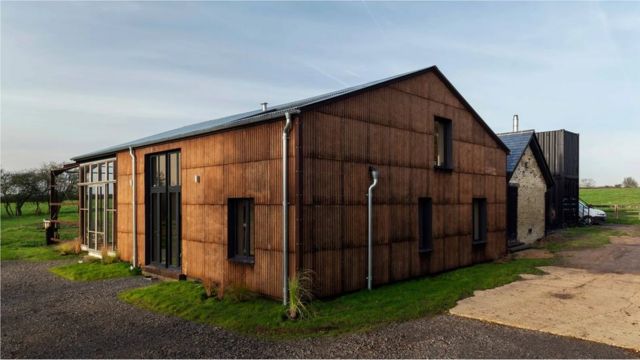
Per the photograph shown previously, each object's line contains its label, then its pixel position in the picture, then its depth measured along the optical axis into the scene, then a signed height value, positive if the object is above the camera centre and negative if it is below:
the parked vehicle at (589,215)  27.69 -2.11
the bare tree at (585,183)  84.20 -0.03
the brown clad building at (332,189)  8.94 -0.12
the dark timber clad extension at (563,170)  25.20 +0.79
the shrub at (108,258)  14.70 -2.52
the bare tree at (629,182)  69.94 +0.10
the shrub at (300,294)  7.91 -2.13
